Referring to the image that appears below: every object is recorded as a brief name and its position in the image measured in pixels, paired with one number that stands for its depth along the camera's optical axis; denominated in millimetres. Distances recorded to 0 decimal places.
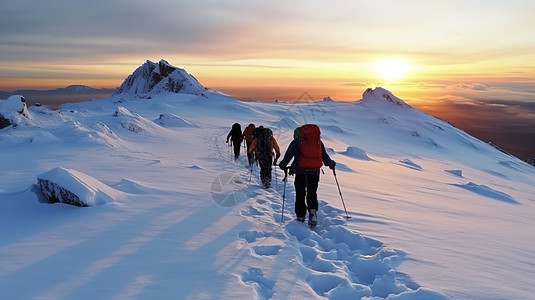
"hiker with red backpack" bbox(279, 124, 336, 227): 7363
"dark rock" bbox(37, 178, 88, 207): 6543
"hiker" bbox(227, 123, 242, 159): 15609
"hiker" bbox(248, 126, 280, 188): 10703
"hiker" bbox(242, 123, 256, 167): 13844
